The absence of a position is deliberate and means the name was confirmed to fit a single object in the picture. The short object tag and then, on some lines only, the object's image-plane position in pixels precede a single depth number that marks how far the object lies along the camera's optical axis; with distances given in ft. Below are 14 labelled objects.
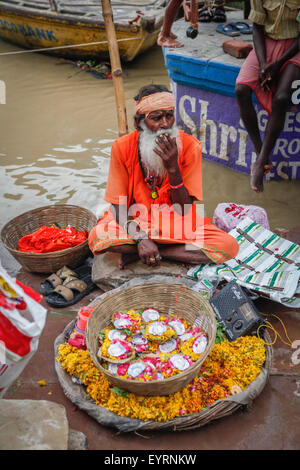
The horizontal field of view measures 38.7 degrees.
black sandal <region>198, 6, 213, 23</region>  18.94
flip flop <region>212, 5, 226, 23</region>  18.75
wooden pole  10.71
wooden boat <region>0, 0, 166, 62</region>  23.50
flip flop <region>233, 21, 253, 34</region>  16.65
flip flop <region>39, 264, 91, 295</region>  10.14
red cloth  10.87
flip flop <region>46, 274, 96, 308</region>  9.78
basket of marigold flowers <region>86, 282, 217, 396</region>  7.00
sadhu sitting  9.87
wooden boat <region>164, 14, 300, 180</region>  13.80
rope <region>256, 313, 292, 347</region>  8.36
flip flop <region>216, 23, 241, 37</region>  16.76
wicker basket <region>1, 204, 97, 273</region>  10.51
